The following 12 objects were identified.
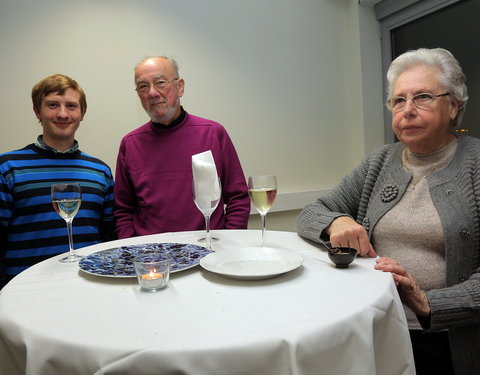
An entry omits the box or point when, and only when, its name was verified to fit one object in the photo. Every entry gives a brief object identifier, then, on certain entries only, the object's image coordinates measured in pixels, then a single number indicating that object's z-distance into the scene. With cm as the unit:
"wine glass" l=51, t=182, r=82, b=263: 107
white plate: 80
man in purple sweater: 178
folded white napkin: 114
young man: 158
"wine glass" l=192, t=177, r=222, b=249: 114
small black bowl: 87
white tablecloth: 54
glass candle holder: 77
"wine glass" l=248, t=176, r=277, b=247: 105
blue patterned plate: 88
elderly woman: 99
